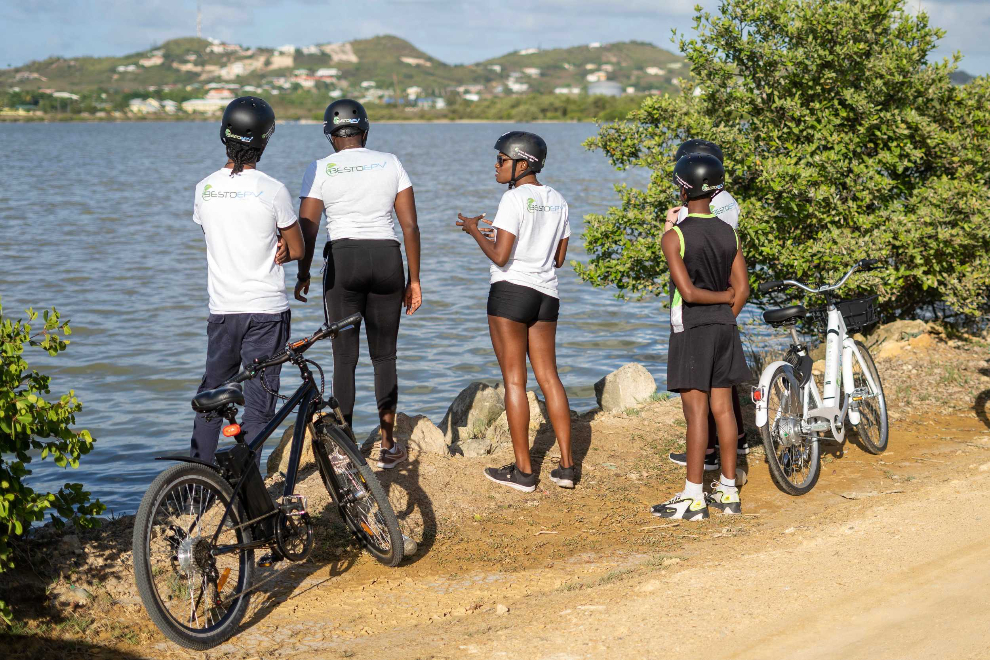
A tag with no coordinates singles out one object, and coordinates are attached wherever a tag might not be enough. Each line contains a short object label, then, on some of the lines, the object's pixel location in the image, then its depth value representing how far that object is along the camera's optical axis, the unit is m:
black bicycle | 4.38
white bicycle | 6.39
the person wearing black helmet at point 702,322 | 5.79
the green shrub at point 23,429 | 4.31
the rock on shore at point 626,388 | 8.95
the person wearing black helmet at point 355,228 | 6.18
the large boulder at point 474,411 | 8.25
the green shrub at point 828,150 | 9.25
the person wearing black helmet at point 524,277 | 6.06
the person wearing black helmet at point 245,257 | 5.33
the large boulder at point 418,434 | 7.07
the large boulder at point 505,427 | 7.63
